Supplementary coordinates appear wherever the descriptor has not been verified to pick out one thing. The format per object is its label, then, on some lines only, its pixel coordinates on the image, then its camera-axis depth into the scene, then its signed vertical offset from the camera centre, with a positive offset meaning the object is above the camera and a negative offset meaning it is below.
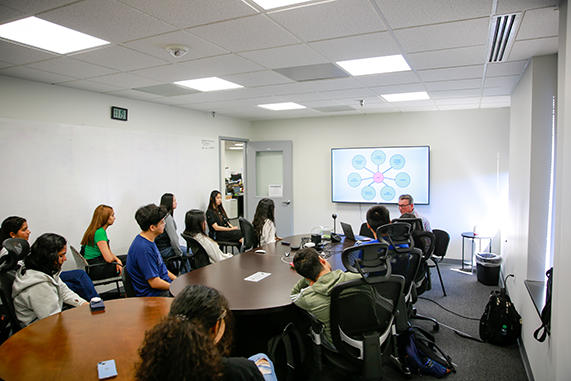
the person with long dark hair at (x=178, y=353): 1.02 -0.52
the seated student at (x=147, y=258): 2.74 -0.65
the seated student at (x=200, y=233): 3.61 -0.61
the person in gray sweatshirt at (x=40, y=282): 2.19 -0.67
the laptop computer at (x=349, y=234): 4.49 -0.77
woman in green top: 3.89 -0.82
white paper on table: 2.84 -0.83
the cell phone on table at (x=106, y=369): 1.51 -0.83
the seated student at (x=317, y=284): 2.16 -0.67
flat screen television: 6.30 -0.05
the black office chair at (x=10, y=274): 2.12 -0.60
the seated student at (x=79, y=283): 2.93 -0.89
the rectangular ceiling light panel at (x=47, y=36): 2.39 +0.95
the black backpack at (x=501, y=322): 3.22 -1.34
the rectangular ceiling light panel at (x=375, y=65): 3.26 +0.98
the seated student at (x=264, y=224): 4.51 -0.65
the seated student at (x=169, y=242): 4.71 -0.92
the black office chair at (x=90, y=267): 3.68 -0.98
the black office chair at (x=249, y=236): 4.55 -0.80
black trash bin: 4.95 -1.32
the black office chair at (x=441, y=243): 4.87 -0.96
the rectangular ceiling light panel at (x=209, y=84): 3.98 +0.98
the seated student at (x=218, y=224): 5.76 -0.84
